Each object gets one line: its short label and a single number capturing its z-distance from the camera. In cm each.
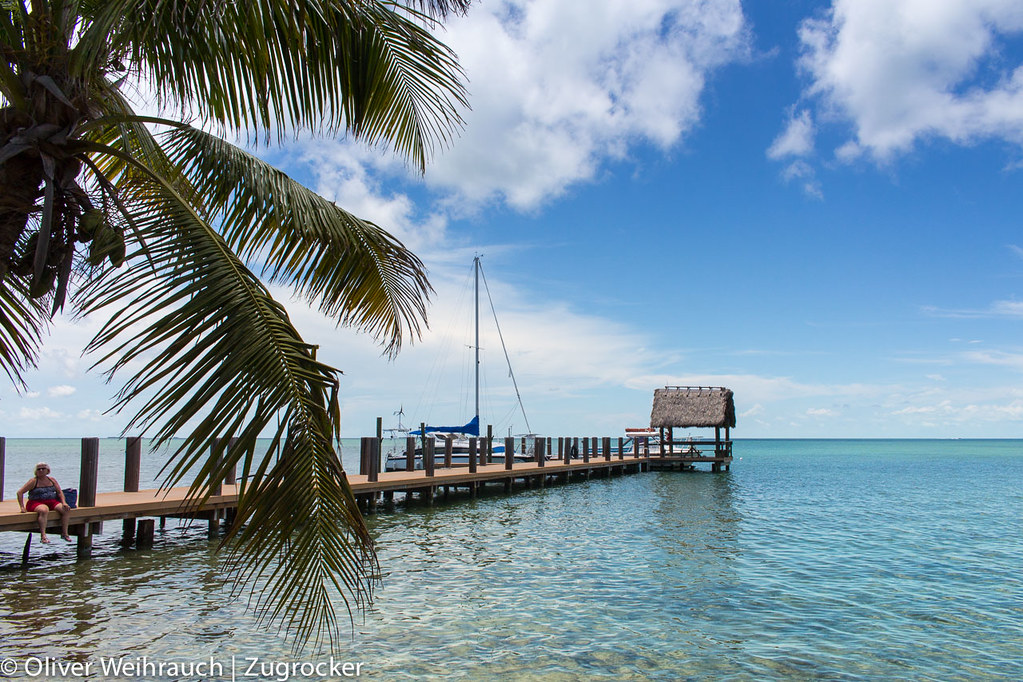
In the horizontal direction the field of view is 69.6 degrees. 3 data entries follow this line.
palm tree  356
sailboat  3200
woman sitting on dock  1112
